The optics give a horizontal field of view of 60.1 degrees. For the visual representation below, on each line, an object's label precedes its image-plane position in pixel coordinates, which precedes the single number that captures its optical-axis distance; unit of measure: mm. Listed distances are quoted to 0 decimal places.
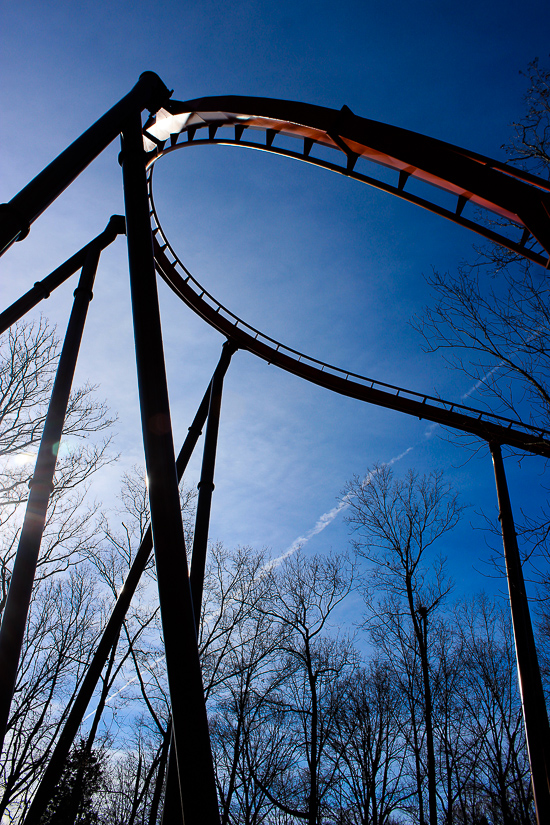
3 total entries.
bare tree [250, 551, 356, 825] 15836
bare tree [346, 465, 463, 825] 13794
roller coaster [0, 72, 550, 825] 2467
